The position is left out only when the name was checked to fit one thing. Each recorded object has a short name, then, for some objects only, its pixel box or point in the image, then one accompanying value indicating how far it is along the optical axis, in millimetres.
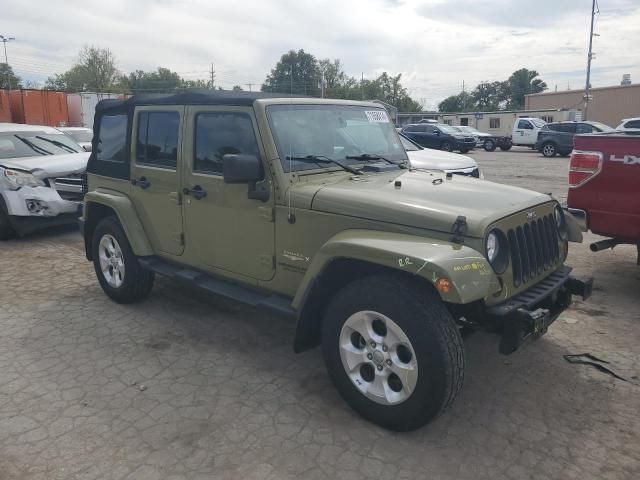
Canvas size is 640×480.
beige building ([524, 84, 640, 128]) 42500
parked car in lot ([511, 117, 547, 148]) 28719
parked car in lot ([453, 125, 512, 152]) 28922
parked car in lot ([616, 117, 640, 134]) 16859
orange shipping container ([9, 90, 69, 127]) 22188
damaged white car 7770
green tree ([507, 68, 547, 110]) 91250
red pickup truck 4957
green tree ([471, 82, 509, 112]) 93812
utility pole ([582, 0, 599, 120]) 32812
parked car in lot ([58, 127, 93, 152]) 13549
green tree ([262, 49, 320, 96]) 73125
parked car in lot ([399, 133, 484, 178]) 8945
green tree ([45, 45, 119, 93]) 77250
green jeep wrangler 2973
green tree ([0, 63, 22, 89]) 65781
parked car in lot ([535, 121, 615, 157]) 23484
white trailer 24984
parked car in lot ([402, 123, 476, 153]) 26286
